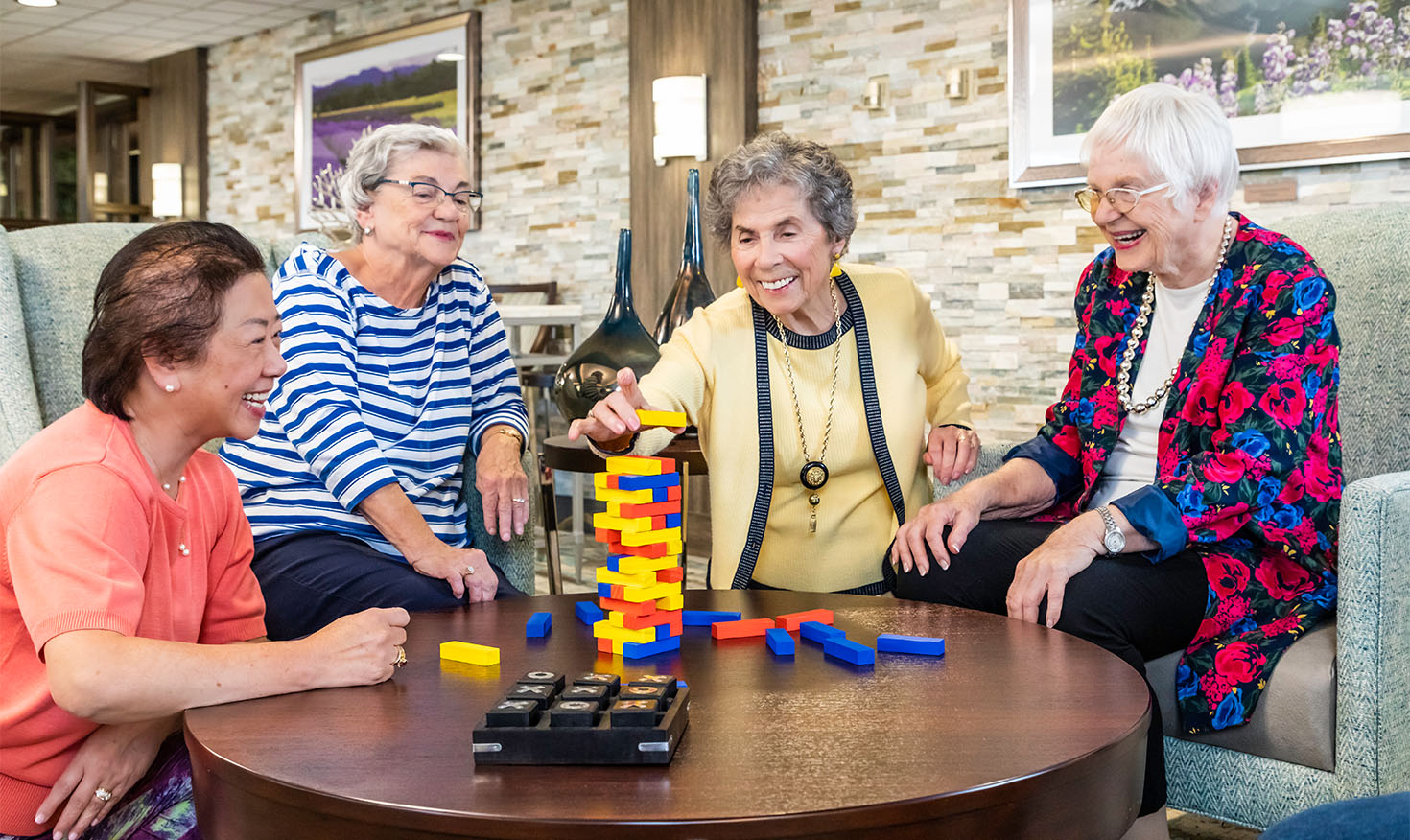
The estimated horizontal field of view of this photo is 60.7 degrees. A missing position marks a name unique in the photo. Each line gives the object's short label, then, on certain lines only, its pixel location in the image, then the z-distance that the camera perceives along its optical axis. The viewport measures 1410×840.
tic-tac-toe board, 1.02
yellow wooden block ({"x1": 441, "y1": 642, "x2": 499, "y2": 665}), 1.39
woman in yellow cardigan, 2.06
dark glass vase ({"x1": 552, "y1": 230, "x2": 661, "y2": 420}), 2.51
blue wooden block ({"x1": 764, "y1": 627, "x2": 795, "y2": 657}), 1.41
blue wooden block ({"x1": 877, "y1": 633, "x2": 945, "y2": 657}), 1.41
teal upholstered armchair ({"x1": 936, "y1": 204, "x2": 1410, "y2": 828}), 1.60
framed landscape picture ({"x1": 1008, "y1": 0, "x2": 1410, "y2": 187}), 3.43
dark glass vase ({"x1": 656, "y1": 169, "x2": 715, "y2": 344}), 2.71
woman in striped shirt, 1.95
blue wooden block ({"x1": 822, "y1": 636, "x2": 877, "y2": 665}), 1.36
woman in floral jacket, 1.76
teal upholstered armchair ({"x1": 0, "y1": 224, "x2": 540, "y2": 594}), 2.25
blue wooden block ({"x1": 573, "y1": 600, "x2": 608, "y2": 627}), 1.58
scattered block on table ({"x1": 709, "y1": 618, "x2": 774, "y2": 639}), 1.51
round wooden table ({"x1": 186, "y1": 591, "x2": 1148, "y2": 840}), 0.92
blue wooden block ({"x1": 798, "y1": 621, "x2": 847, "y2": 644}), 1.44
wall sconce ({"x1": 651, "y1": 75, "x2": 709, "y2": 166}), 5.20
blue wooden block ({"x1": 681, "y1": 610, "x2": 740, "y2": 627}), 1.56
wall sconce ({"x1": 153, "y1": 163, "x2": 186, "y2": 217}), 8.53
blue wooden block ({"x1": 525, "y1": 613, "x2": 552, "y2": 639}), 1.53
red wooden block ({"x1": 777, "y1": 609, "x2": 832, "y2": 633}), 1.52
